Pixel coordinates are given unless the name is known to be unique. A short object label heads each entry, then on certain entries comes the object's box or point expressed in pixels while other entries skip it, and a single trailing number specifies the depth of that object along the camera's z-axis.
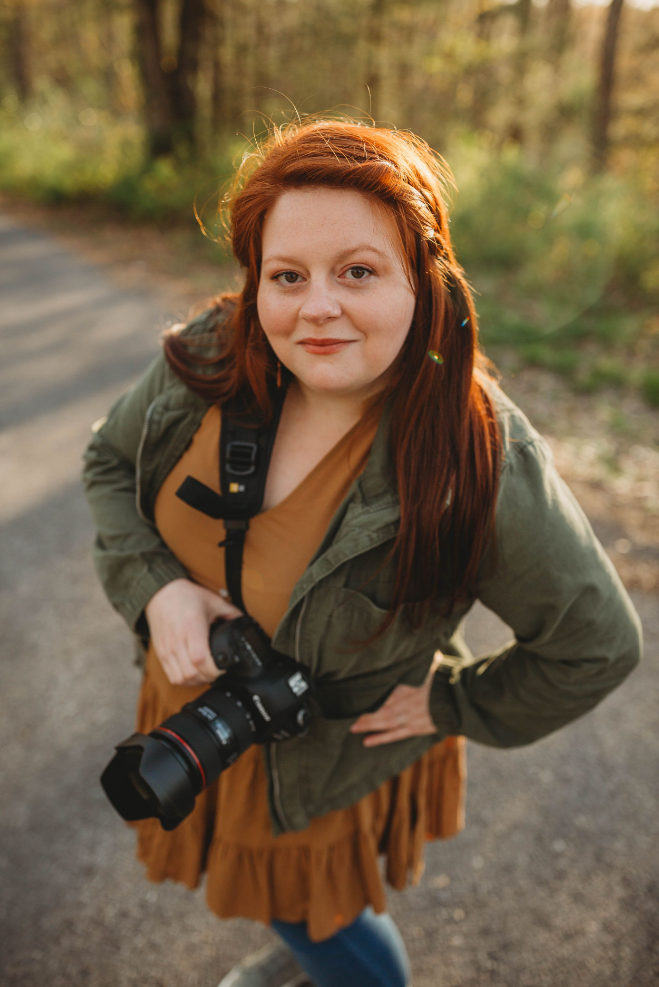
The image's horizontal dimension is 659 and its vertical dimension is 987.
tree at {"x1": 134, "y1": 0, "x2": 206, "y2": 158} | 10.58
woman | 1.07
